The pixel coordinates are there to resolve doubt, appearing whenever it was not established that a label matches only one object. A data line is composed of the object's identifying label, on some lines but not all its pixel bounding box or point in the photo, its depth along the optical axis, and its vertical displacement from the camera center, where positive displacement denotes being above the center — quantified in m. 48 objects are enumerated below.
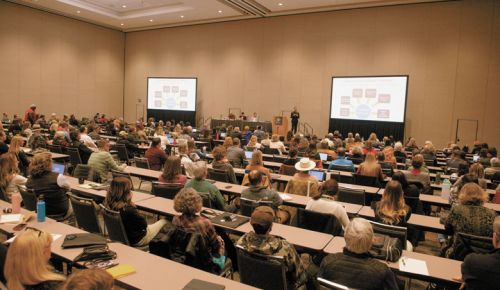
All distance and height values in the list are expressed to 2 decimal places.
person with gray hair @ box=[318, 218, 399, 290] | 2.51 -1.00
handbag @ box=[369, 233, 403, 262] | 3.10 -1.06
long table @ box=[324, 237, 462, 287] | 2.88 -1.16
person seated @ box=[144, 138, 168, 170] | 7.95 -0.94
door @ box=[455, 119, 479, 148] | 15.42 -0.18
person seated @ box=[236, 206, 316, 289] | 2.89 -1.01
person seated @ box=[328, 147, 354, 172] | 7.62 -0.88
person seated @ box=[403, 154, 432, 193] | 6.42 -0.86
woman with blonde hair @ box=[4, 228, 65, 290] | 2.07 -0.90
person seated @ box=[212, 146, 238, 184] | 6.63 -0.88
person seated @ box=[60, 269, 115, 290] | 1.59 -0.75
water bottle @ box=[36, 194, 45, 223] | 3.71 -1.07
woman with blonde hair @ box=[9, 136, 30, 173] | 6.95 -0.91
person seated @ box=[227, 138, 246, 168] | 8.52 -0.94
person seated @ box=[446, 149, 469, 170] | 8.51 -0.77
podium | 17.95 -0.33
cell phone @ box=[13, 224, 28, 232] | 3.49 -1.17
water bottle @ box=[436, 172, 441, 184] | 6.87 -0.98
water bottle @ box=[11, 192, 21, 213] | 3.94 -1.04
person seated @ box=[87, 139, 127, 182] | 6.74 -1.00
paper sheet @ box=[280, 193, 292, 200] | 5.11 -1.10
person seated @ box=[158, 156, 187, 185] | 5.42 -0.86
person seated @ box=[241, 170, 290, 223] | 4.71 -0.97
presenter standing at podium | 17.88 +0.05
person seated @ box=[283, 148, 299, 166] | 7.41 -0.81
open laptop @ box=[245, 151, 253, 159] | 9.23 -0.94
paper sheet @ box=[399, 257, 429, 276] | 2.94 -1.16
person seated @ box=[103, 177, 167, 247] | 3.55 -0.95
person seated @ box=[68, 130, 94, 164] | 8.45 -0.90
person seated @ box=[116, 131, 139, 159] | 10.42 -0.99
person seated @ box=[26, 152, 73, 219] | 4.48 -0.94
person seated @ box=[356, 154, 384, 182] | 6.85 -0.86
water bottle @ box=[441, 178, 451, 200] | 5.56 -0.96
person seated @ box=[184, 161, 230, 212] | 5.02 -0.98
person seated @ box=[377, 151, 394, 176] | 7.84 -0.87
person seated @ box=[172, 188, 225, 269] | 3.21 -0.95
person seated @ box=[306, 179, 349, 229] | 4.12 -0.93
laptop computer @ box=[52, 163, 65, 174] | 6.01 -0.99
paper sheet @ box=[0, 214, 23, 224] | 3.68 -1.15
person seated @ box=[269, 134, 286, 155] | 10.59 -0.77
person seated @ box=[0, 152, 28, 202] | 4.66 -0.92
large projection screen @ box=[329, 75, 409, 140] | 15.91 +0.82
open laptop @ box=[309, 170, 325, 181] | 6.58 -0.96
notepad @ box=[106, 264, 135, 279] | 2.69 -1.19
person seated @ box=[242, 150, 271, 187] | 6.39 -0.84
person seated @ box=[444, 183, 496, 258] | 3.75 -0.90
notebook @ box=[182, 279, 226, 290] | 2.50 -1.17
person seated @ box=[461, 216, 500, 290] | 2.63 -1.01
